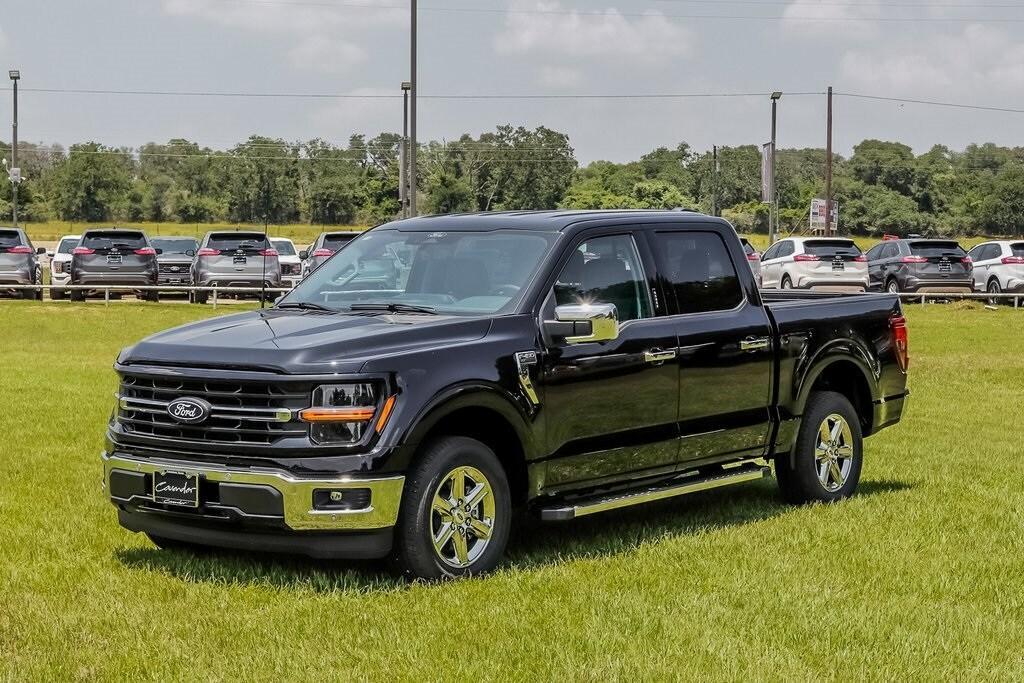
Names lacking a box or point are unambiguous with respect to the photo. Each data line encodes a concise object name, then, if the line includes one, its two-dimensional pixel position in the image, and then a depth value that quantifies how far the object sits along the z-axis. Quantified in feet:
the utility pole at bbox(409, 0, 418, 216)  125.90
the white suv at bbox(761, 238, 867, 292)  124.36
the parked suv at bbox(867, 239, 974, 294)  124.57
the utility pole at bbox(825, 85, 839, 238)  199.95
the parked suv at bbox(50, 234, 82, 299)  135.13
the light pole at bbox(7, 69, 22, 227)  196.68
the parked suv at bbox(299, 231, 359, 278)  112.57
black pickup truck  22.79
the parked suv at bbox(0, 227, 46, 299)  115.03
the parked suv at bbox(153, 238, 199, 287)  128.06
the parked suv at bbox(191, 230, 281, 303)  114.32
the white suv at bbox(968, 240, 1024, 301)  128.26
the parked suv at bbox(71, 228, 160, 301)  113.29
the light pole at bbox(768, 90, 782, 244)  206.02
